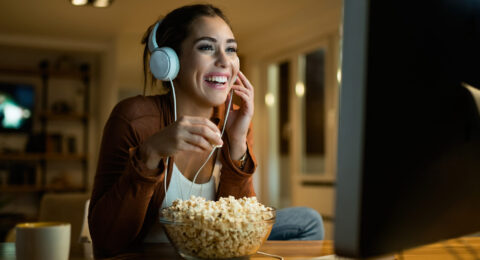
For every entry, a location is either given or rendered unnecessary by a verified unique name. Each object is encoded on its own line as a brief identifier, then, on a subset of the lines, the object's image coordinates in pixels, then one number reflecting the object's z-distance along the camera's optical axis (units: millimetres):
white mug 746
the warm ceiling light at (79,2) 3686
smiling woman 900
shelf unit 5992
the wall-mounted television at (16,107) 6082
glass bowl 707
